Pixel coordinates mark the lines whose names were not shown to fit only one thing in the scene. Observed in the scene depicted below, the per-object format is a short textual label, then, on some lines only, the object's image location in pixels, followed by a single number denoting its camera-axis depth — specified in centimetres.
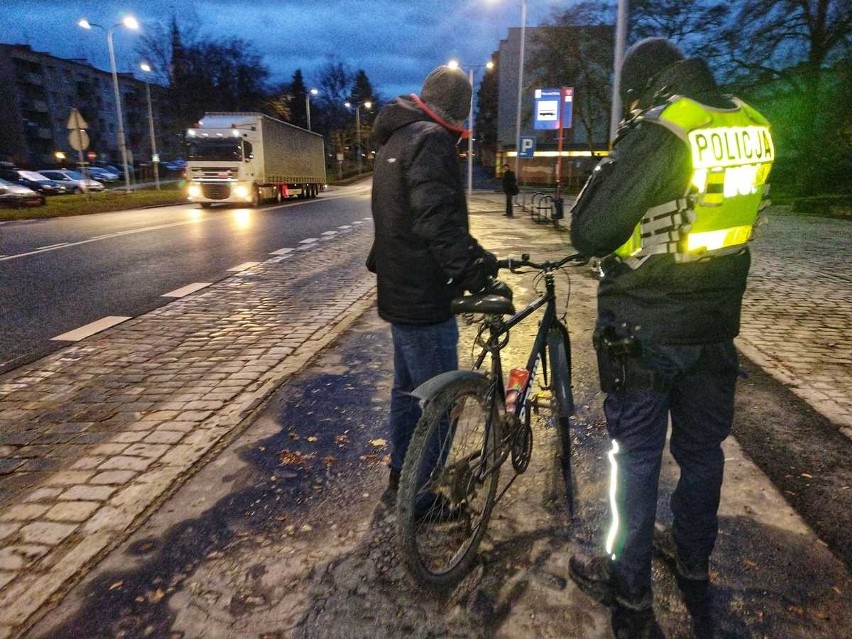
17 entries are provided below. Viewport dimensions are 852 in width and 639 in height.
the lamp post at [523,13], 3001
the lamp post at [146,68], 4922
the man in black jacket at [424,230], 260
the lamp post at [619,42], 1109
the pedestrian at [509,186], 2248
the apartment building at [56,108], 7206
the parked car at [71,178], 4028
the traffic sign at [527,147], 2246
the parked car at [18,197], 2403
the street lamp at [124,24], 3195
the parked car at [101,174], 5044
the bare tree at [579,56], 4176
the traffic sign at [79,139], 2364
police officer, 210
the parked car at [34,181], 3622
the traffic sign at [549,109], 2083
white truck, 2458
